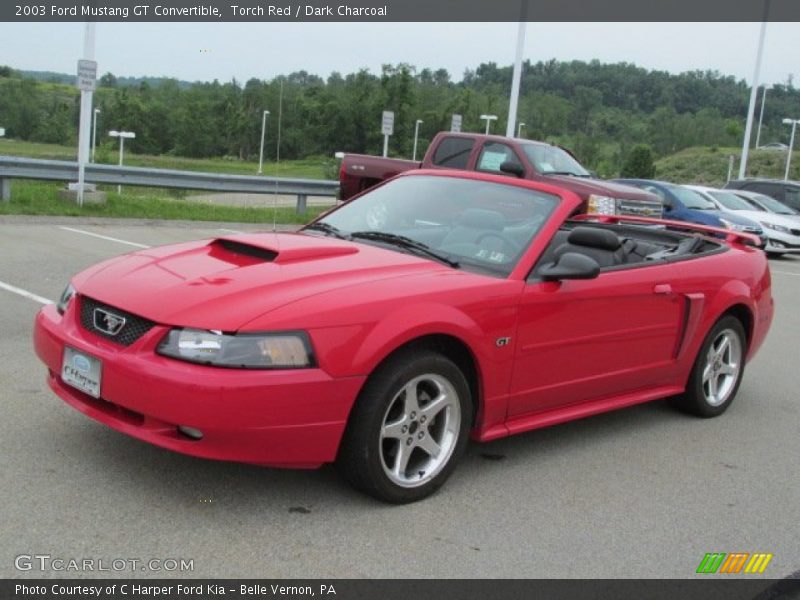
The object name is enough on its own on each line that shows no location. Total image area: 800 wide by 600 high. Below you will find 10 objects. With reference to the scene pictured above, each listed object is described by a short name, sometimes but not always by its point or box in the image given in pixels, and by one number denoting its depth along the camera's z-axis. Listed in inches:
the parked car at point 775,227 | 754.2
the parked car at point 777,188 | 940.6
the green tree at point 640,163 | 1895.9
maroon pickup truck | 551.8
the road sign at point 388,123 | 824.1
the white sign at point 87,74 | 584.1
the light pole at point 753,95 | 1347.2
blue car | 729.0
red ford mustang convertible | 137.2
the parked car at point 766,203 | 839.1
